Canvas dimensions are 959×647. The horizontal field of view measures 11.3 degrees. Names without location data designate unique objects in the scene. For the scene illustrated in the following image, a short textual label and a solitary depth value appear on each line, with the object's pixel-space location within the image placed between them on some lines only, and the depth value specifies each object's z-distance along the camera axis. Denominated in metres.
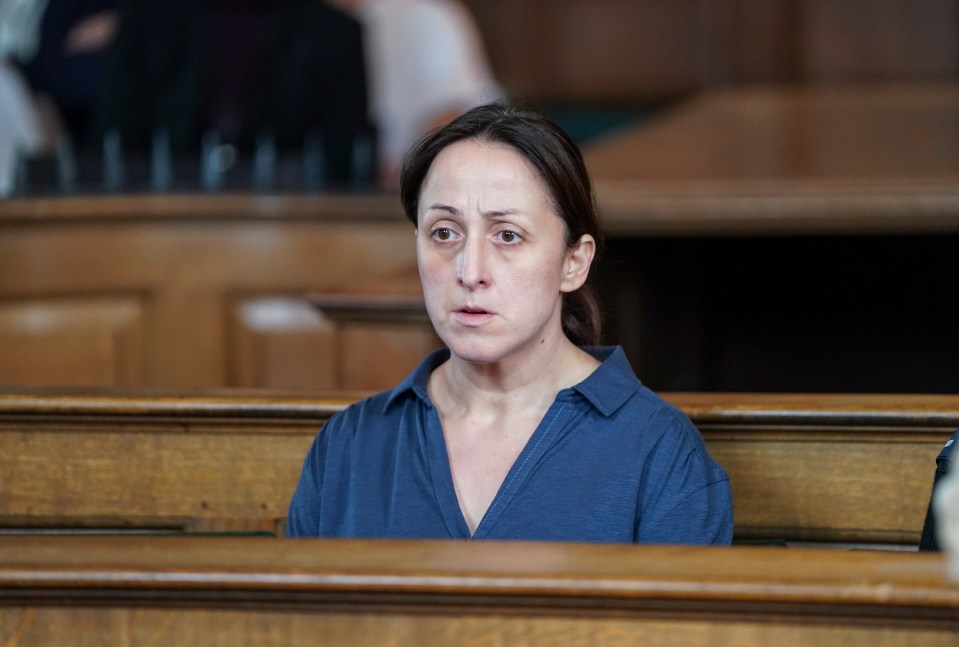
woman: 4.23
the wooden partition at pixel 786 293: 6.31
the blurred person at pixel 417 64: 11.40
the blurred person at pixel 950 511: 3.69
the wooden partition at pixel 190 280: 6.71
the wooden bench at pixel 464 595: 3.86
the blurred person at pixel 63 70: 9.72
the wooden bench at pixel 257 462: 4.35
